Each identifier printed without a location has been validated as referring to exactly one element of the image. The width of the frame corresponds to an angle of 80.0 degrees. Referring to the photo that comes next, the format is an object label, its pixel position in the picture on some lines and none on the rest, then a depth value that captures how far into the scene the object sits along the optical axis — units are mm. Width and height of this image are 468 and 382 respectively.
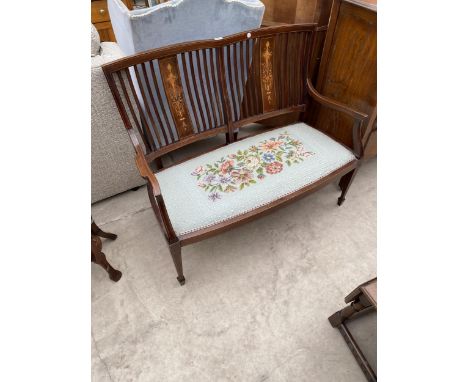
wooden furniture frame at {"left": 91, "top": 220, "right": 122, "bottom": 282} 1293
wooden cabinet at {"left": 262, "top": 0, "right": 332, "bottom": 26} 1761
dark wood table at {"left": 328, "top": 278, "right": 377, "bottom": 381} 930
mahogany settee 1260
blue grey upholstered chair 1468
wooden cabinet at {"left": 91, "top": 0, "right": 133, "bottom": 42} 3152
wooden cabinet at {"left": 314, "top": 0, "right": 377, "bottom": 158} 1412
